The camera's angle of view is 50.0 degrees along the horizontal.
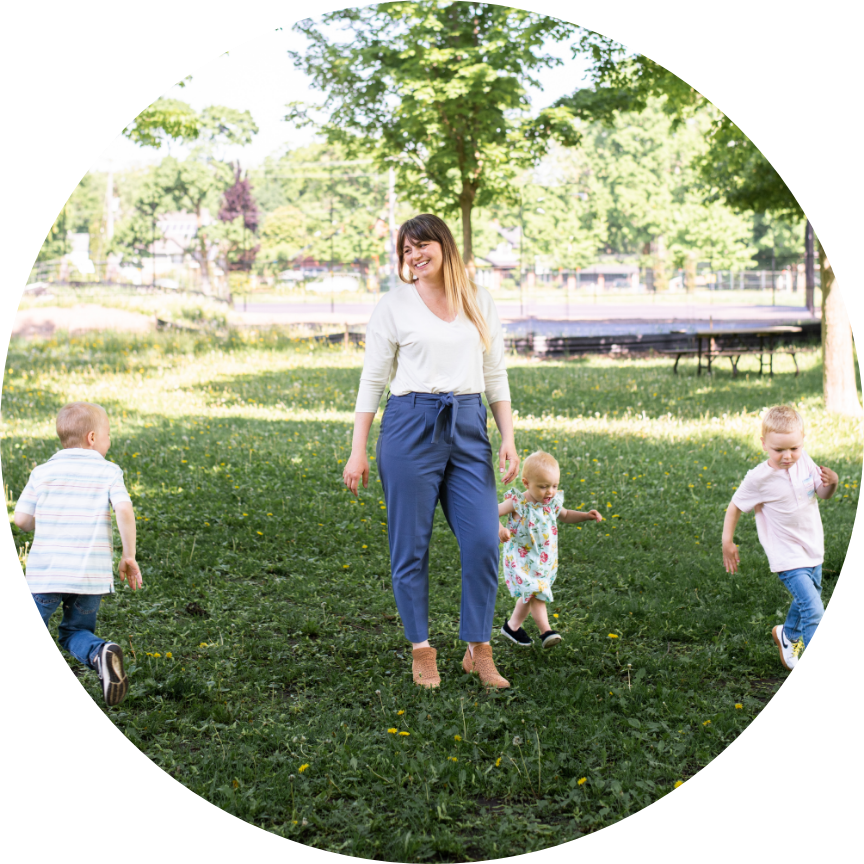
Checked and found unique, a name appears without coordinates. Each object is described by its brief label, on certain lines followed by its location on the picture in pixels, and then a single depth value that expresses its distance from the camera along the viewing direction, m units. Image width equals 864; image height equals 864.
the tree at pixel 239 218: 52.25
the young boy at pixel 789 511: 4.55
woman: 4.44
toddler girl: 5.09
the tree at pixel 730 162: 12.61
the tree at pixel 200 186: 52.88
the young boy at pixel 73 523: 4.05
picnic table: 17.14
